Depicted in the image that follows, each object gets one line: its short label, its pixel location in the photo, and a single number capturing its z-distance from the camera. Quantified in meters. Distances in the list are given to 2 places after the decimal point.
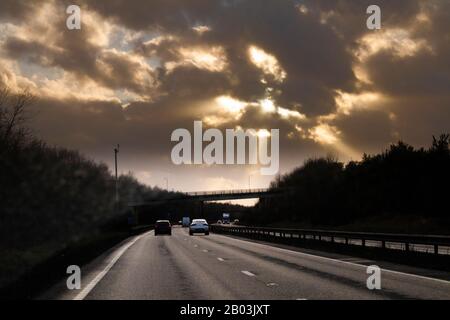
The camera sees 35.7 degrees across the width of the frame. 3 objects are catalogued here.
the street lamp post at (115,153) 90.06
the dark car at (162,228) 75.00
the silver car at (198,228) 73.06
